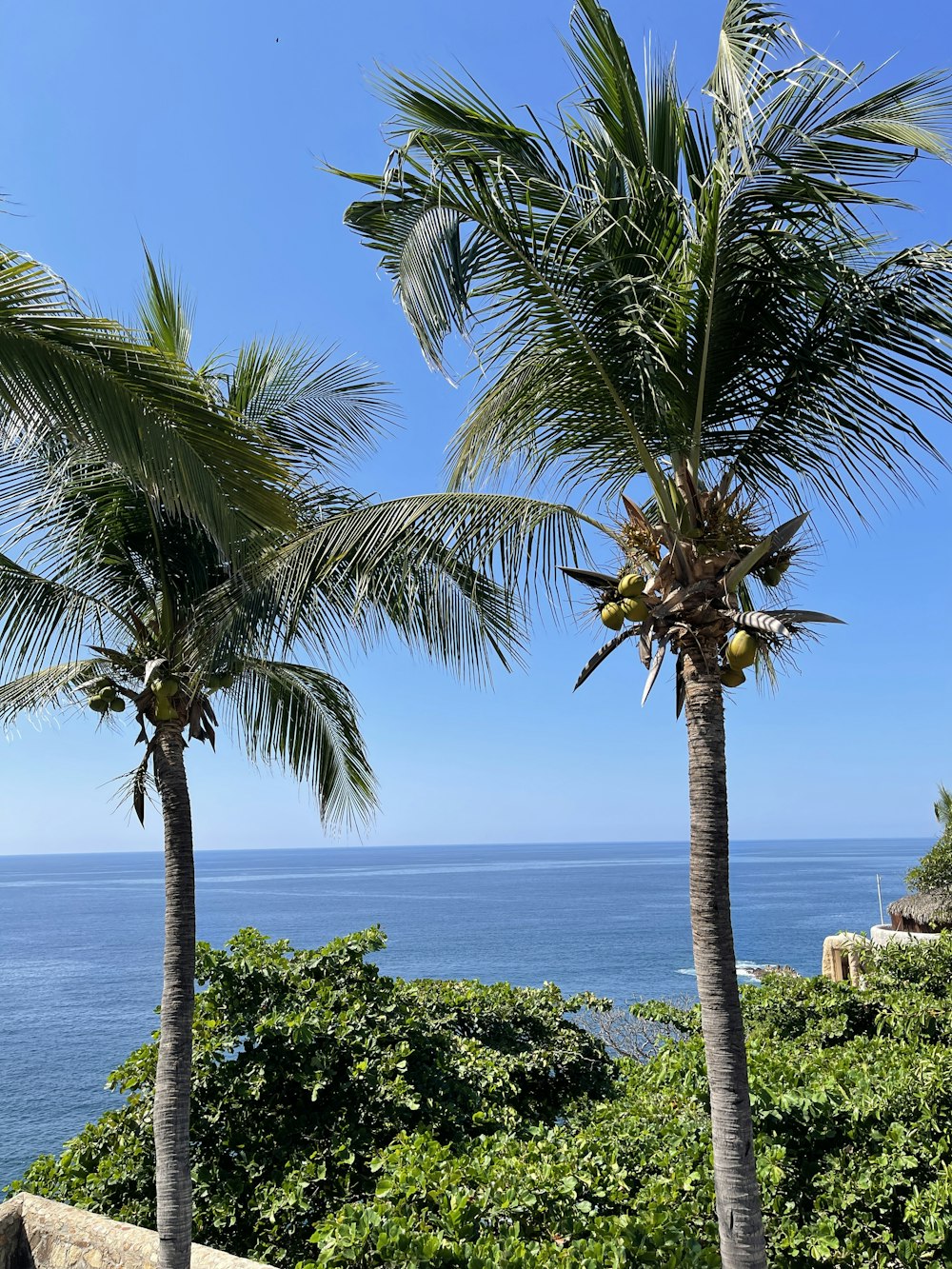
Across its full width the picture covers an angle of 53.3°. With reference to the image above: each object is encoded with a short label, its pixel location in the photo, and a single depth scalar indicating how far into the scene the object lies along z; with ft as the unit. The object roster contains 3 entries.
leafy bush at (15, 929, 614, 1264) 26.09
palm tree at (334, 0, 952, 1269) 14.16
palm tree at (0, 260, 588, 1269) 16.92
